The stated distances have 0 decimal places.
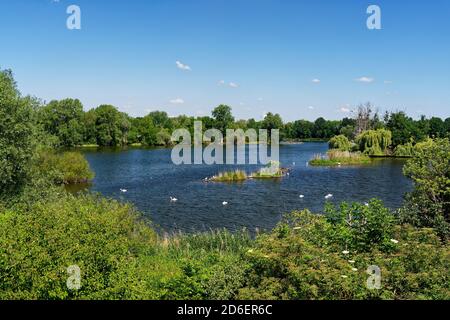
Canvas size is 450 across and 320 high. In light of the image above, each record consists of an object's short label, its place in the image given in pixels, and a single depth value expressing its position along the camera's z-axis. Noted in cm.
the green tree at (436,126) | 8511
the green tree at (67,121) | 9212
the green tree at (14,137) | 2005
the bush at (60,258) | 715
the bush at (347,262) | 713
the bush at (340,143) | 7057
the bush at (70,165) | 4037
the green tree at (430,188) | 1230
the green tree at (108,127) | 9803
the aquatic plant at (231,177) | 4128
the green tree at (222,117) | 12006
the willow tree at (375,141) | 6762
